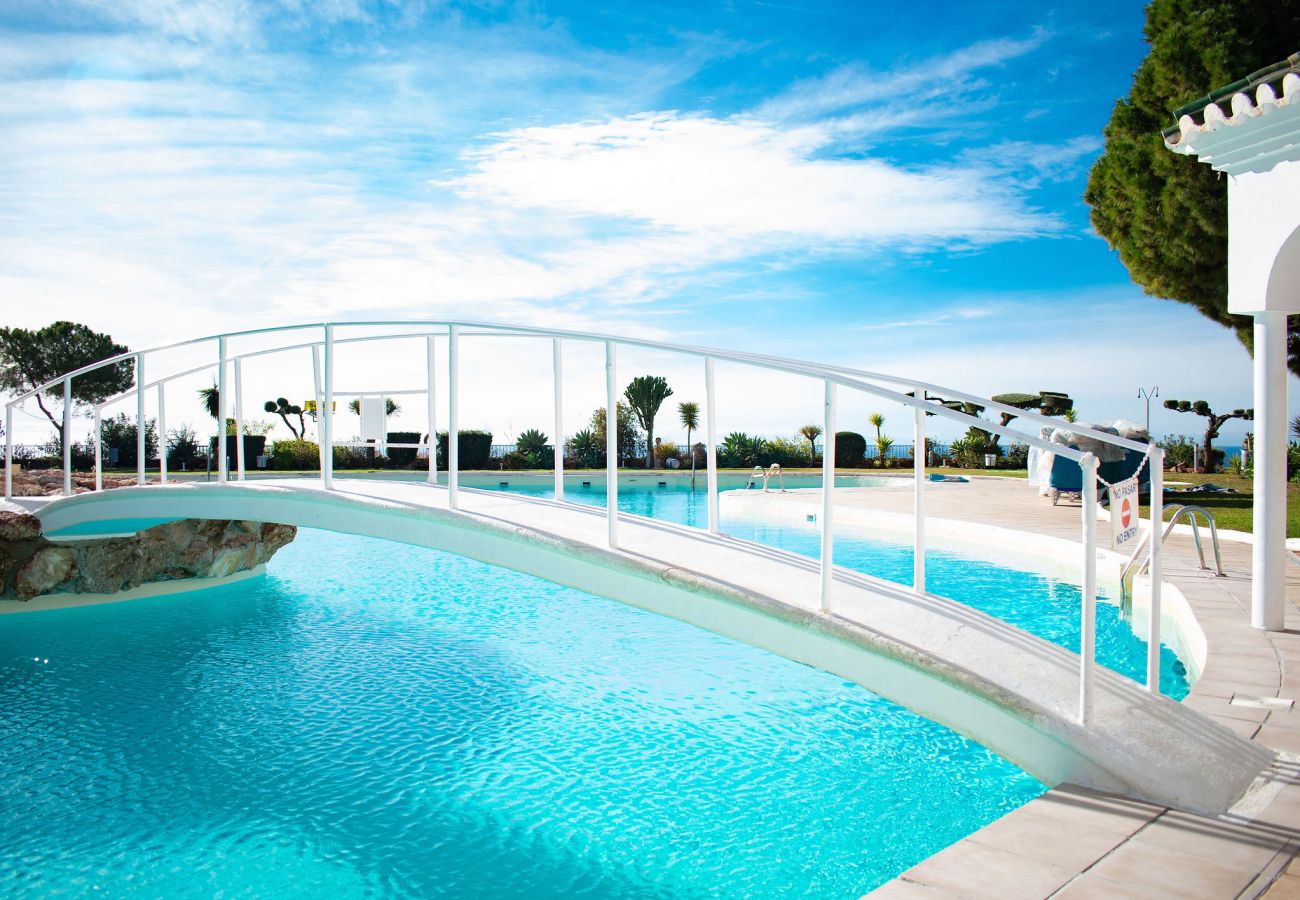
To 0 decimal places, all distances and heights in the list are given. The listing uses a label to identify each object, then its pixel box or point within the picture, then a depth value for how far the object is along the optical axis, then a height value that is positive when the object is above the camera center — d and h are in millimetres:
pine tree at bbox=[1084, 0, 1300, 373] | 11875 +4523
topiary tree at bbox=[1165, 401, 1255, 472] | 23438 +549
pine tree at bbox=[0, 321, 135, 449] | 32188 +3439
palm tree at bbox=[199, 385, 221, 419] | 29812 +1693
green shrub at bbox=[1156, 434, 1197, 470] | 22797 -448
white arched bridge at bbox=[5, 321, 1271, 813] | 3062 -805
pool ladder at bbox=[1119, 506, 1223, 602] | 7353 -1332
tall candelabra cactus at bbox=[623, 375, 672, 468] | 27484 +1498
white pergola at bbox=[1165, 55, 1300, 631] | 4996 +1221
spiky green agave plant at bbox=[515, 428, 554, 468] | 26103 -212
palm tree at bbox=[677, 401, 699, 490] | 28516 +900
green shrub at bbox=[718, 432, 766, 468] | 26547 -357
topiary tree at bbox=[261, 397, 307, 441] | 32562 +1402
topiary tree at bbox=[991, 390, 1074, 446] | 24781 +1061
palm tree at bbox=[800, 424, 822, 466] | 28295 +195
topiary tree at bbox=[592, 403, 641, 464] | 27547 +181
